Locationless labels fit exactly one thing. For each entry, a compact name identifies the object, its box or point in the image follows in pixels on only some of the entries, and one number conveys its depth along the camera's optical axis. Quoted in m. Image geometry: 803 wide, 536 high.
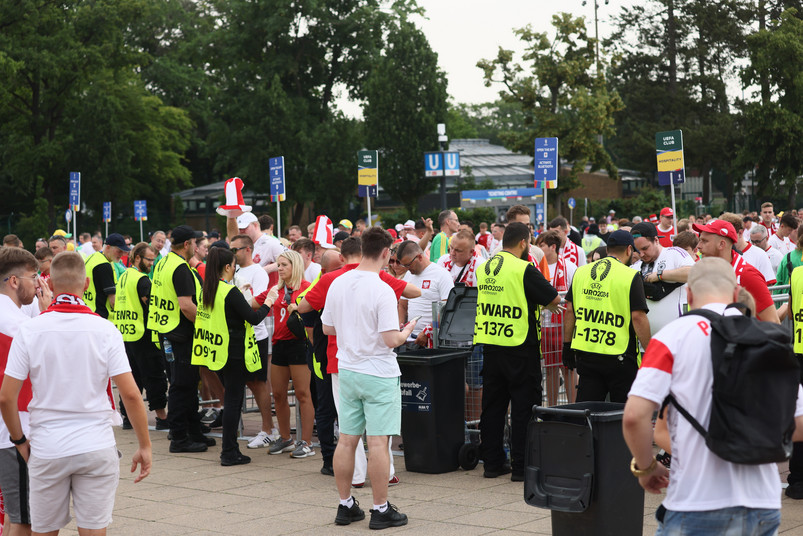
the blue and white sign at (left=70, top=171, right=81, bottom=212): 27.94
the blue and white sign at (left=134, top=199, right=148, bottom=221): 41.12
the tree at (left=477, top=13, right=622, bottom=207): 43.62
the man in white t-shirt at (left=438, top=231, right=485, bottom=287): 9.35
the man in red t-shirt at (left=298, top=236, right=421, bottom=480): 7.43
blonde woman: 9.05
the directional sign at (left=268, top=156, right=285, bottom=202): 20.78
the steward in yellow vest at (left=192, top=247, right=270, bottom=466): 8.99
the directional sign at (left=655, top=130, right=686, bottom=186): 15.55
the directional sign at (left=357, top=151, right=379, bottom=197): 21.12
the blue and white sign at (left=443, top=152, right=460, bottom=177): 36.78
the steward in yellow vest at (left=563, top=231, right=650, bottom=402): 7.43
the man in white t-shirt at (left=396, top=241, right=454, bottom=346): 9.25
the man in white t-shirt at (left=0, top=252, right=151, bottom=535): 4.70
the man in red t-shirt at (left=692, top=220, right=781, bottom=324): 6.87
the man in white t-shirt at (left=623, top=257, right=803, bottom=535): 3.54
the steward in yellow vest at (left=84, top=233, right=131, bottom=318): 11.50
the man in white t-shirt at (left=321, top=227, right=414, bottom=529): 6.68
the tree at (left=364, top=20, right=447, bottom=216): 48.56
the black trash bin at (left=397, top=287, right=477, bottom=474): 8.31
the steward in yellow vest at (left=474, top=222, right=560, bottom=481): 7.88
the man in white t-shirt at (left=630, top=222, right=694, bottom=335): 8.57
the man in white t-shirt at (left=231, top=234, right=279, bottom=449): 9.78
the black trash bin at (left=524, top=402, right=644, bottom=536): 5.53
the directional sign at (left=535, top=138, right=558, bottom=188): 18.78
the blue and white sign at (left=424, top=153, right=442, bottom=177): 35.16
